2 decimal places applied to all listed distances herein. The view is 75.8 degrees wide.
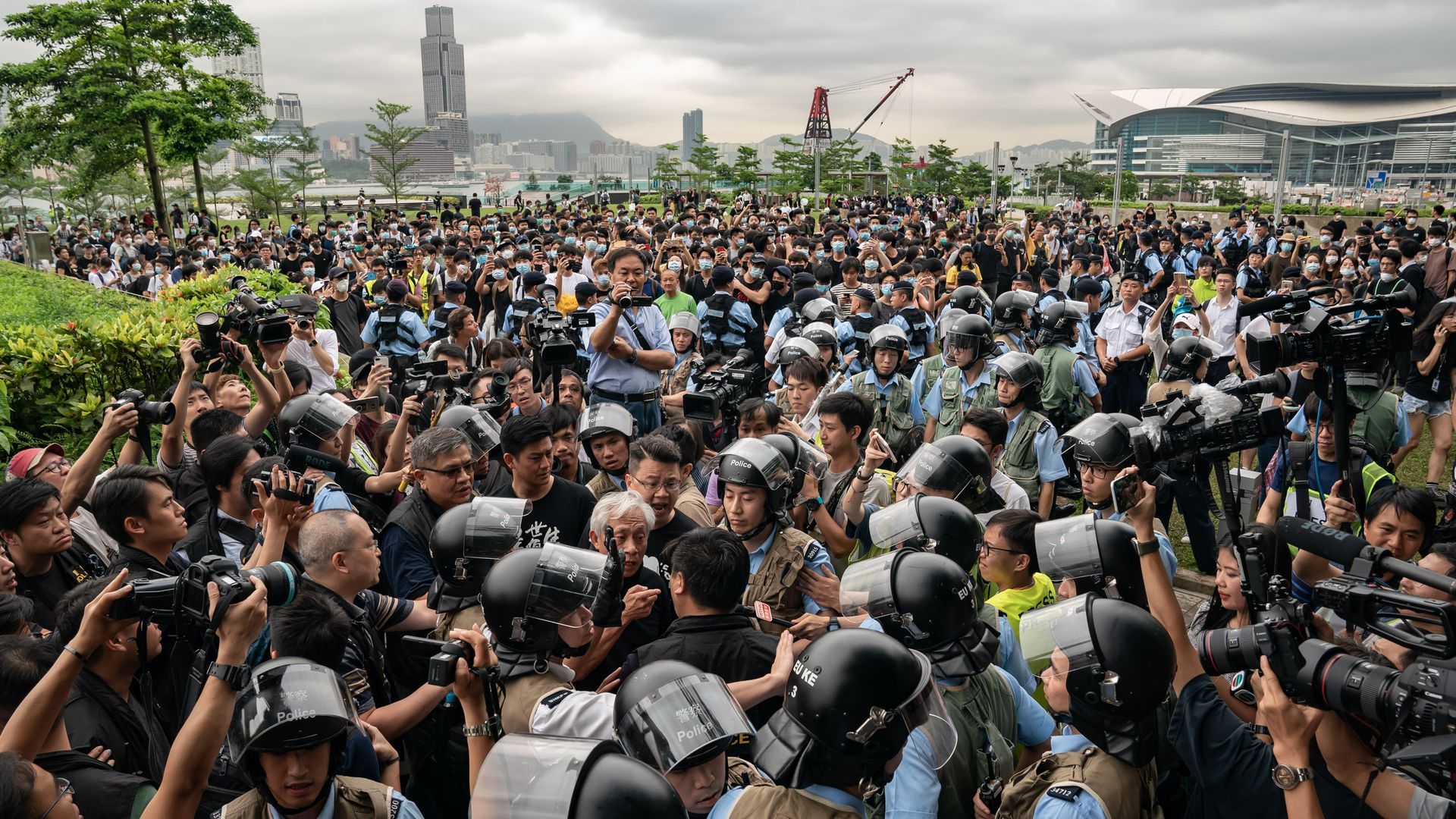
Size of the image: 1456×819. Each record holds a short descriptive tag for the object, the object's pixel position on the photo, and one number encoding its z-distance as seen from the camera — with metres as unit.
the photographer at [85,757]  2.59
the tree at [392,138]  52.12
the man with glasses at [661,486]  4.68
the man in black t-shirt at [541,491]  4.93
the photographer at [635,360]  7.41
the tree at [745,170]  52.62
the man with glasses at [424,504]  4.63
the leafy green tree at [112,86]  25.97
